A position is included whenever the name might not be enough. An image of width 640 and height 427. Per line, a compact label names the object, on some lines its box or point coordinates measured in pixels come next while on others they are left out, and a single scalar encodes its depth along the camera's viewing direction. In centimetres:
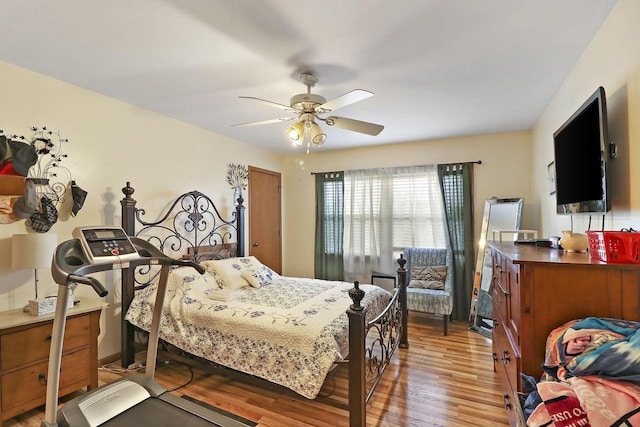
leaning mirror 394
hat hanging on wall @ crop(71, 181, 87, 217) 266
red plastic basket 127
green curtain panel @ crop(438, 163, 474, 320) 432
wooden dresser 131
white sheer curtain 459
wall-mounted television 162
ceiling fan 237
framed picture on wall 295
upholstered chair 384
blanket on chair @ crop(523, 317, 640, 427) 84
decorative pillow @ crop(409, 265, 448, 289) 421
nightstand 204
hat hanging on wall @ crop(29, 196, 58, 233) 246
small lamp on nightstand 218
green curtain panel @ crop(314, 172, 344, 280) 514
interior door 483
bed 208
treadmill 152
